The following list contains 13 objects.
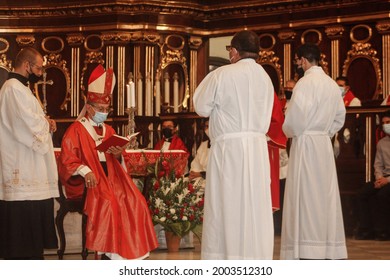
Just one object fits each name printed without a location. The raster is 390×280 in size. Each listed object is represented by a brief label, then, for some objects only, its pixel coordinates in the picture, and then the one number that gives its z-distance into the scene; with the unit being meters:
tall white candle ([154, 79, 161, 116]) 16.11
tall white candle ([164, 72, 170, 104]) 15.98
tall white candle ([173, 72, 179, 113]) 16.52
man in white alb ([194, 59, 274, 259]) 8.06
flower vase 10.96
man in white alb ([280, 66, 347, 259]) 9.29
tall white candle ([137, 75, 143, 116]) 15.24
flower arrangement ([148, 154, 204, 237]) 10.88
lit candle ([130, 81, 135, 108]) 10.43
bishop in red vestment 9.30
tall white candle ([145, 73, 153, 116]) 15.95
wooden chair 9.88
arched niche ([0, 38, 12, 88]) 17.12
